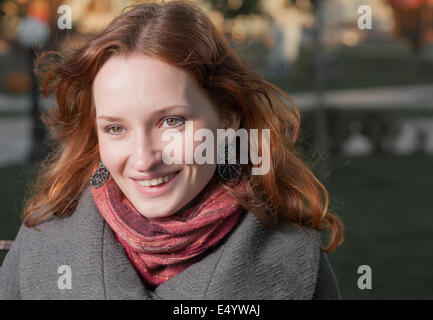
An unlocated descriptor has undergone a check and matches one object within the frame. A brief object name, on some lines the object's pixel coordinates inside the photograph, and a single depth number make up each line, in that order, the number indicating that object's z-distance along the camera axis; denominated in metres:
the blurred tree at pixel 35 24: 7.68
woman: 1.63
